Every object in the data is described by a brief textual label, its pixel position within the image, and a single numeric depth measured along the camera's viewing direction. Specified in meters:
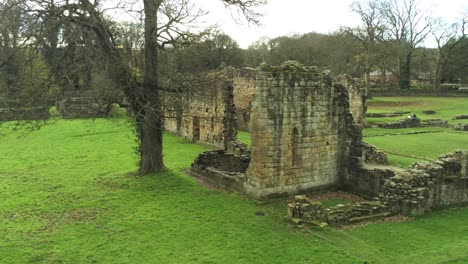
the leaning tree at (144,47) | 14.20
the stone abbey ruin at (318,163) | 12.44
